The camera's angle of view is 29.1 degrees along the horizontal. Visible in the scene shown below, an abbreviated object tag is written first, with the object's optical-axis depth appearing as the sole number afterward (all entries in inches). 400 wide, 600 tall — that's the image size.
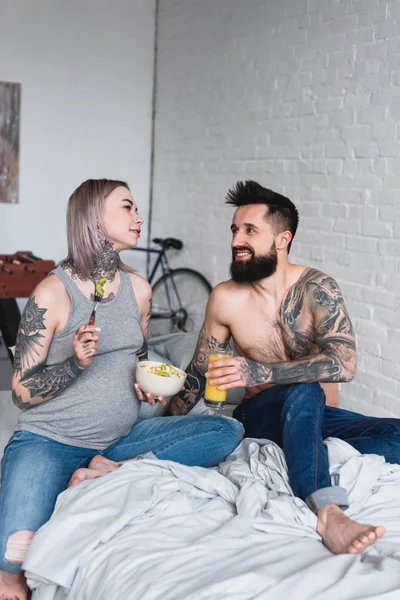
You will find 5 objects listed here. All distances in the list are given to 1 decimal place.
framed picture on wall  216.2
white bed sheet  62.4
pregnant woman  79.1
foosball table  170.1
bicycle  217.8
